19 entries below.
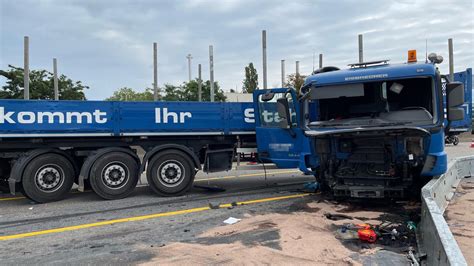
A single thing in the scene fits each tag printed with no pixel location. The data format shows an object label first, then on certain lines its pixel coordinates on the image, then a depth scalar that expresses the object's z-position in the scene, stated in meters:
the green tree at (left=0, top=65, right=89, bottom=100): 30.52
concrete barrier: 3.22
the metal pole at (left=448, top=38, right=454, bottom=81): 13.74
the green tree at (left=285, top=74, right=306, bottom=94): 36.66
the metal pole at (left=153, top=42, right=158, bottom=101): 29.03
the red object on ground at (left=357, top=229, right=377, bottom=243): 5.11
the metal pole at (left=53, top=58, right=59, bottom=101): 28.50
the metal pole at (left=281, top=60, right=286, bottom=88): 39.75
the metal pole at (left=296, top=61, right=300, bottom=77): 39.58
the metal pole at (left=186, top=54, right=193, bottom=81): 53.54
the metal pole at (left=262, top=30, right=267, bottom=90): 29.58
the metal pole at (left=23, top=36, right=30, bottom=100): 21.55
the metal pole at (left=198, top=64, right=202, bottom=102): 39.19
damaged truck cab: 6.50
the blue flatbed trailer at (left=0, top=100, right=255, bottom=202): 7.88
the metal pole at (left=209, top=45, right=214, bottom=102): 30.80
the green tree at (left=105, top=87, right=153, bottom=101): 69.78
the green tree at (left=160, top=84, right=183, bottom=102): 48.82
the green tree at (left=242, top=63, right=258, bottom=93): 62.47
